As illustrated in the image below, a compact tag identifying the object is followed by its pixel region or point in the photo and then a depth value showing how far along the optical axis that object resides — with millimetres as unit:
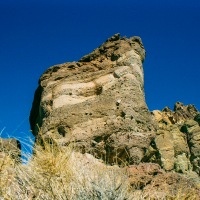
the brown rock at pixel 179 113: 42219
